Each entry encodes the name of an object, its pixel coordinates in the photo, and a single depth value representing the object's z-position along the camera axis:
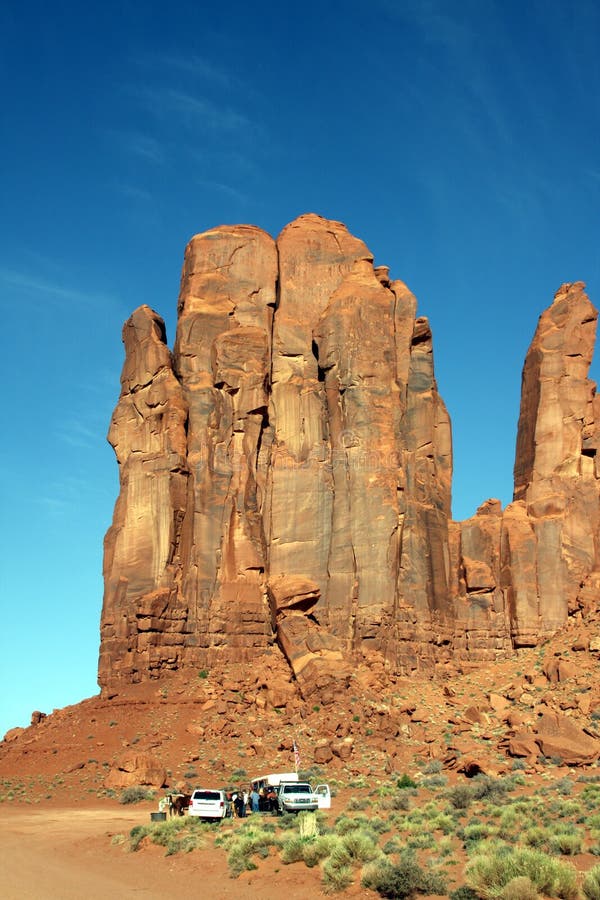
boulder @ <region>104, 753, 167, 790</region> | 54.12
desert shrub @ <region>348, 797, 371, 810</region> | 42.92
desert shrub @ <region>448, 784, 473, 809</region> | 40.38
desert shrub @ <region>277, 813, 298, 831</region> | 37.78
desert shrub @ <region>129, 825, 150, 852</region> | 36.94
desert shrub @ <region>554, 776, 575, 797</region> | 42.88
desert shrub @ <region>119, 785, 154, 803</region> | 51.38
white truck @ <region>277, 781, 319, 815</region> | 41.19
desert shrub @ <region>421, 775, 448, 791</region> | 47.70
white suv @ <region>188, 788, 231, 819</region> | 41.31
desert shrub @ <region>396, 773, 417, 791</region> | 48.55
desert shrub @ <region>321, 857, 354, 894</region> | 26.94
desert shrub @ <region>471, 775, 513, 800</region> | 42.34
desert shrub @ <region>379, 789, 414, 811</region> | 42.03
